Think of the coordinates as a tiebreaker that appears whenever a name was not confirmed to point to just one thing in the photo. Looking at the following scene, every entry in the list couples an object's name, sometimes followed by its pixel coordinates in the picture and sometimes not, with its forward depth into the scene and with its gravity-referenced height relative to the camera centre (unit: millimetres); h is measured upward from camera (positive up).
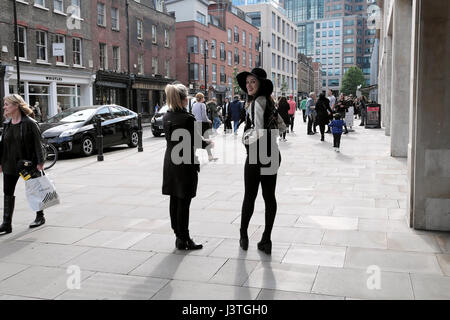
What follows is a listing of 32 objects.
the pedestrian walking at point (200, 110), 12264 +179
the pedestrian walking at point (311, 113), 19219 +112
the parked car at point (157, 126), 20202 -395
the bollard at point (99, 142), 12430 -663
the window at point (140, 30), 36344 +6906
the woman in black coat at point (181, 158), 4676 -419
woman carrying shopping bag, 5613 -339
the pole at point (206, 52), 46919 +6801
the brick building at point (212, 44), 47406 +8312
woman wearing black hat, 4527 -304
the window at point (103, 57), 31734 +4154
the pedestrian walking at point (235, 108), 17594 +316
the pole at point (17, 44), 21844 +3512
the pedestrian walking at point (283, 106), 16047 +342
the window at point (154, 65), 38844 +4376
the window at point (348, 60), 152750 +18261
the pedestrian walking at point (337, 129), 12281 -369
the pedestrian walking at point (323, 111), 15594 +153
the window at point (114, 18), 32866 +7066
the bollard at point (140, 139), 14454 -692
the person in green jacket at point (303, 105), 27703 +642
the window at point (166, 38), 40500 +6884
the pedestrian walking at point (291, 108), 20453 +323
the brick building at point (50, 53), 23734 +3667
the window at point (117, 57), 33500 +4365
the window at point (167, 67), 40756 +4417
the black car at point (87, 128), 13102 -325
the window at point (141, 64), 36625 +4244
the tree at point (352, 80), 114500 +8788
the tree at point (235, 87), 57031 +3678
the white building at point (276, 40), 79688 +14046
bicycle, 11331 -963
